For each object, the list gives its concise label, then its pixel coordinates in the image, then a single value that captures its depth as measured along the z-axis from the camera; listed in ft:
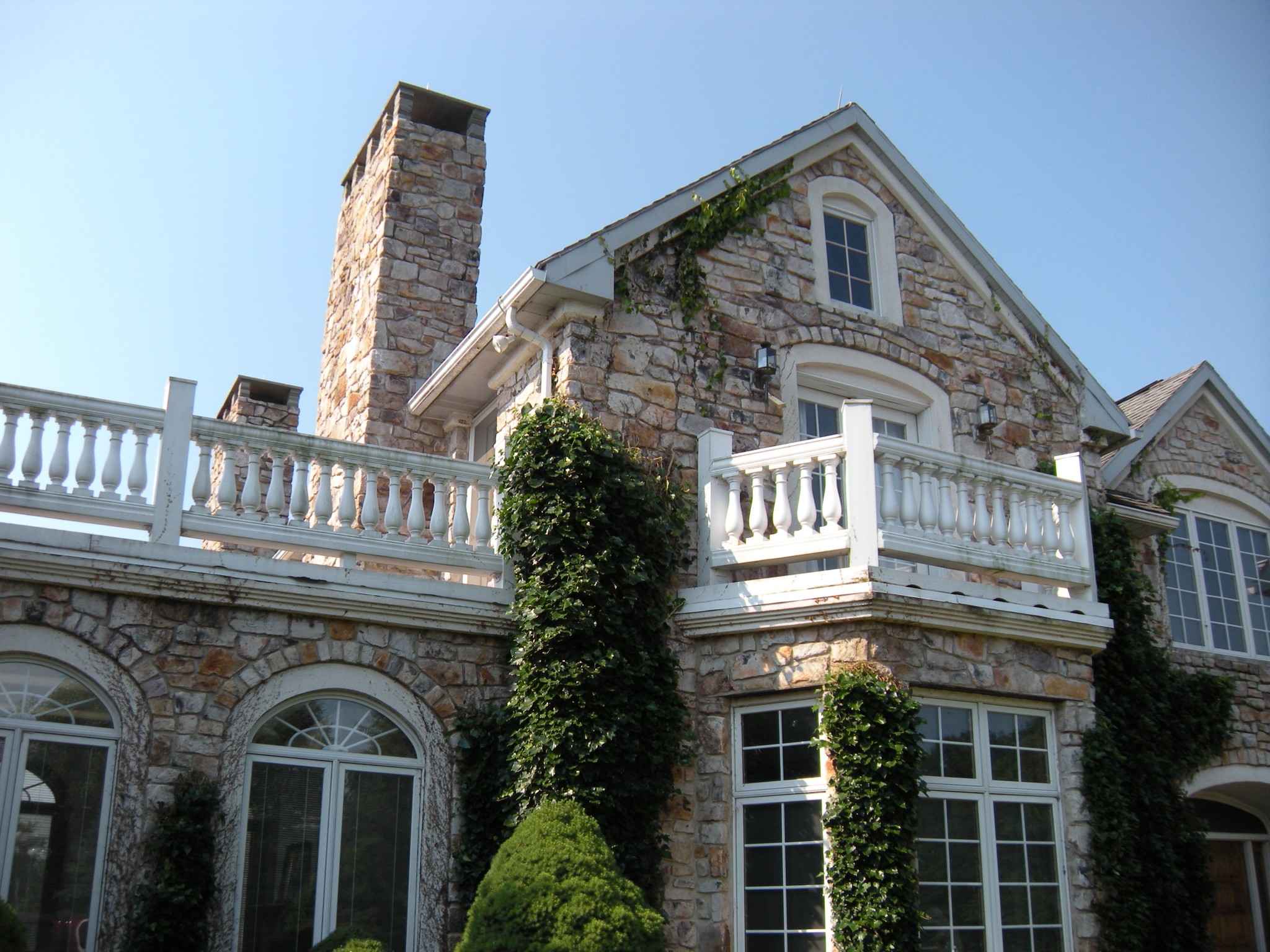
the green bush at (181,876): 22.98
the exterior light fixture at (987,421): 35.68
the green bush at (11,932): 20.06
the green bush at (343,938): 23.71
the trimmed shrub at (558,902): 21.43
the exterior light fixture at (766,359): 32.91
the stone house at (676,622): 24.56
